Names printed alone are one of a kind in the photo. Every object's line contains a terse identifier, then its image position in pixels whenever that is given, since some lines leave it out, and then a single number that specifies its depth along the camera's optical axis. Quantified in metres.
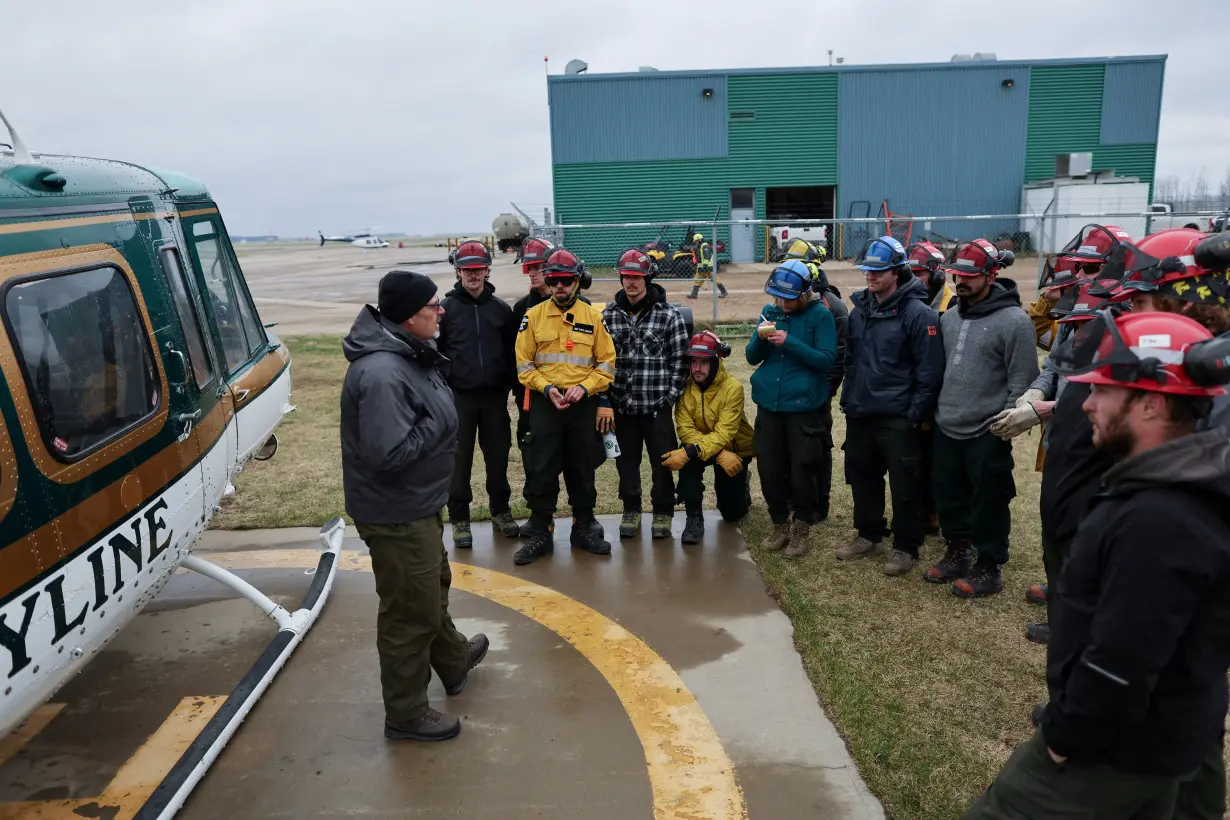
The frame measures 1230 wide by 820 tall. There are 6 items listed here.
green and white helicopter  2.92
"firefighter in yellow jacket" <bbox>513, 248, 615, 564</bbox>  5.57
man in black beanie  3.52
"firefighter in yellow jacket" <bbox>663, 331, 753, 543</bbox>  5.99
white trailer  27.41
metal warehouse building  29.12
